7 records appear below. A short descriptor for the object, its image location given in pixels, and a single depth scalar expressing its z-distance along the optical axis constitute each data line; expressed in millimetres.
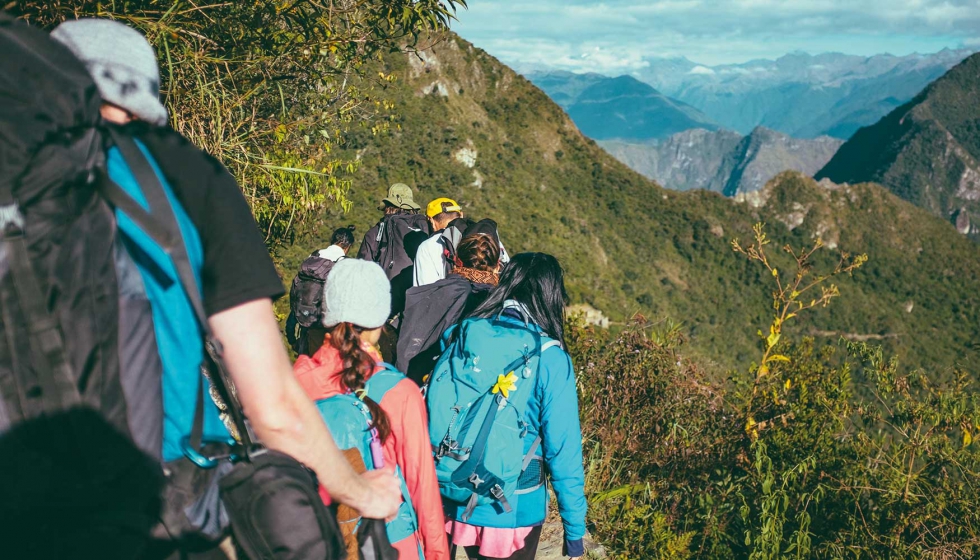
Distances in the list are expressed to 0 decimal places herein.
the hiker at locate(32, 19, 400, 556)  1073
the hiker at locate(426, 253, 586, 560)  2396
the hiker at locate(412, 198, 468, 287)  4004
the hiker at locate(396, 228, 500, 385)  3293
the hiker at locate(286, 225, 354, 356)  4004
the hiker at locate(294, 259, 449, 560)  1988
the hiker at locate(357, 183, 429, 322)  4648
